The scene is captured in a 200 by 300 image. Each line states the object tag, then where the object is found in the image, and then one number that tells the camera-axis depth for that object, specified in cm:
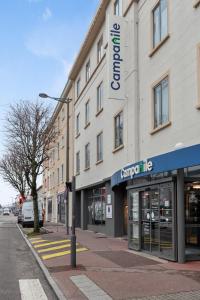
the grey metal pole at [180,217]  880
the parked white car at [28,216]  2773
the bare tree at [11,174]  3506
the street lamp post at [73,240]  859
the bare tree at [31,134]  2040
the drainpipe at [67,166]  1739
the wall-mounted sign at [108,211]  1563
